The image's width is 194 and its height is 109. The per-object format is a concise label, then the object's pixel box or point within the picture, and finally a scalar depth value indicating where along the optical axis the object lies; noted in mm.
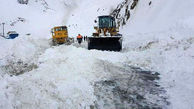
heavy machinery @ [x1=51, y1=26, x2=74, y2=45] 22047
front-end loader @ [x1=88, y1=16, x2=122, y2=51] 13742
